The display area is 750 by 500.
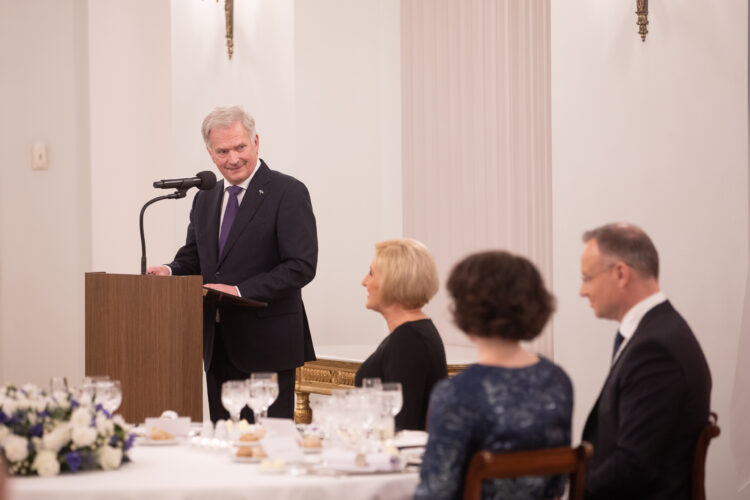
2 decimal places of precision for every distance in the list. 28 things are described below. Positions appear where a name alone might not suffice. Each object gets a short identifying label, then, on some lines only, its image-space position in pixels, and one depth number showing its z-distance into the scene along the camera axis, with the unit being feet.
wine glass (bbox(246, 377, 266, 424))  17.26
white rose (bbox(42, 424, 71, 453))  14.88
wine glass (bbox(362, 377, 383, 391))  17.27
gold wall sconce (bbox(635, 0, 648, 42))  27.02
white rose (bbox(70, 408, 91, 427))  15.18
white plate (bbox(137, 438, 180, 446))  17.68
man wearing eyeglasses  16.30
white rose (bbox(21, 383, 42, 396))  16.14
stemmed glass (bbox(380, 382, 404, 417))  16.66
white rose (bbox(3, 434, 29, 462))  14.78
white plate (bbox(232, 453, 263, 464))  16.10
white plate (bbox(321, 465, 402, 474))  15.10
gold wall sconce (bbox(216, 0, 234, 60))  40.77
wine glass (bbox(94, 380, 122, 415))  17.29
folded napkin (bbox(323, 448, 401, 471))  15.20
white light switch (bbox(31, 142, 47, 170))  43.73
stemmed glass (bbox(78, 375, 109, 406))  16.83
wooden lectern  21.72
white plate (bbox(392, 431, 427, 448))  17.03
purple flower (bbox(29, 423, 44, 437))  15.09
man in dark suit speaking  24.19
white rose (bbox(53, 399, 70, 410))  15.57
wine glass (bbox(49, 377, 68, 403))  16.92
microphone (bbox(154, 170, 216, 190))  23.73
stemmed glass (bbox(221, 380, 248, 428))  17.18
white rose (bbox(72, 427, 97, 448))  14.96
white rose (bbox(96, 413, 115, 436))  15.29
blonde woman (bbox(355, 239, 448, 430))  19.69
